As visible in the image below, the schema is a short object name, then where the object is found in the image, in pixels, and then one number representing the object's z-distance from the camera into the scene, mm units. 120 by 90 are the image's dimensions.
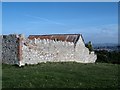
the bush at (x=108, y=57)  22209
